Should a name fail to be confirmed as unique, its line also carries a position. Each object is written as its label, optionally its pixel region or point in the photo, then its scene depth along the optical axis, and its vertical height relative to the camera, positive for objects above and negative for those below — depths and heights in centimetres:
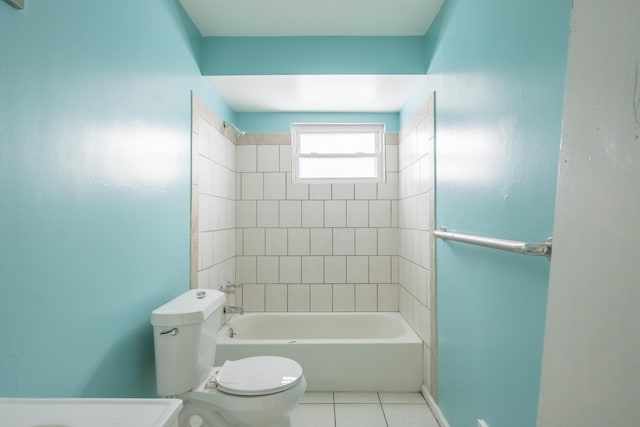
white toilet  148 -85
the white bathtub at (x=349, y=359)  239 -112
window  321 +45
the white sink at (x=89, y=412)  69 -47
